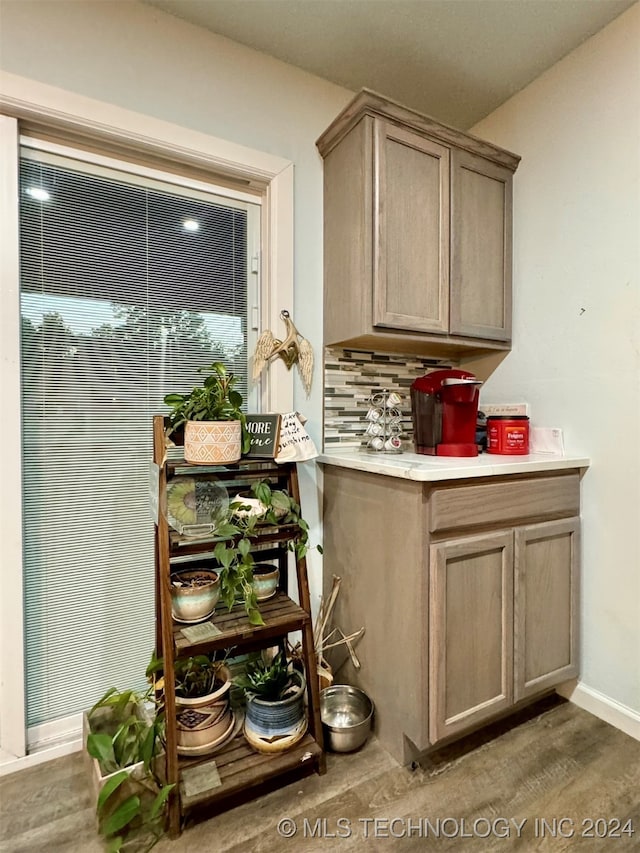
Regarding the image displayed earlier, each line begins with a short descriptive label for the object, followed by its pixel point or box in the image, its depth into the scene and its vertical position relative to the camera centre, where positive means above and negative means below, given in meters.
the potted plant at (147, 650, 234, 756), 1.26 -0.83
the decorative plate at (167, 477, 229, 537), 1.26 -0.26
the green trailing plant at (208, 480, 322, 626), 1.25 -0.35
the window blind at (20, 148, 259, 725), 1.42 +0.13
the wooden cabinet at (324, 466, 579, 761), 1.30 -0.58
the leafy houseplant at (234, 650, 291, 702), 1.37 -0.85
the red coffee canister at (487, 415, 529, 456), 1.74 -0.06
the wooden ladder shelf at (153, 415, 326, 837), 1.15 -0.69
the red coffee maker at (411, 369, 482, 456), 1.69 +0.02
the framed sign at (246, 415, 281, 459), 1.37 -0.05
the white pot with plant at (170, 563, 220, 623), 1.24 -0.51
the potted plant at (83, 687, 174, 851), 1.11 -0.96
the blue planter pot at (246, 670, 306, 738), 1.28 -0.88
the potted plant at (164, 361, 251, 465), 1.23 -0.01
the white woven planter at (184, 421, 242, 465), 1.23 -0.06
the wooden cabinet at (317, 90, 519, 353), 1.57 +0.72
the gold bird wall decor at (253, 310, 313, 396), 1.66 +0.26
